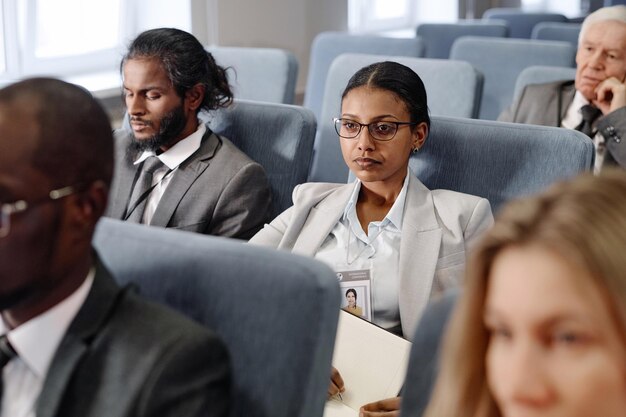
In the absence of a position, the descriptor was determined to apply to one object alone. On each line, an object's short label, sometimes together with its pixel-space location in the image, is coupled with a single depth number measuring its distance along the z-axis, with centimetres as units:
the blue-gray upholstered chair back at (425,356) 119
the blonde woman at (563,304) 92
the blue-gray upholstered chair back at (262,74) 362
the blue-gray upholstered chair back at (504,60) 405
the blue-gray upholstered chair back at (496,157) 233
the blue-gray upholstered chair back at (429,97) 322
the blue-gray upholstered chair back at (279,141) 277
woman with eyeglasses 222
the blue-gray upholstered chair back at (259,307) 122
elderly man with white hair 319
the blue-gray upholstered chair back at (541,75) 348
